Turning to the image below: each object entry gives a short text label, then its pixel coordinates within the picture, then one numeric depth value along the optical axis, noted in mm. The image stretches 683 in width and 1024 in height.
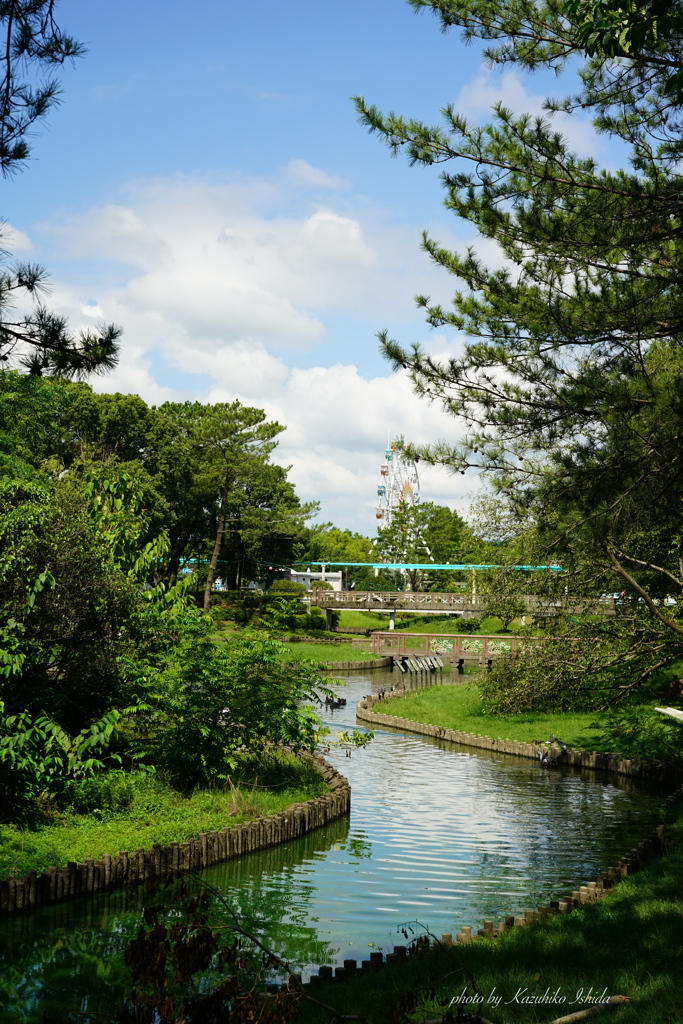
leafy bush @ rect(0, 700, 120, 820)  10844
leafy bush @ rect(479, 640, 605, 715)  18625
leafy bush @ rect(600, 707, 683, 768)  18656
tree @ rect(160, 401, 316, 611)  48906
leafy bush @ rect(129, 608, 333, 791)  13617
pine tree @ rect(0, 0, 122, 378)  6242
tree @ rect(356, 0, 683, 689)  8469
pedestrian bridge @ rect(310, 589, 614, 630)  47719
